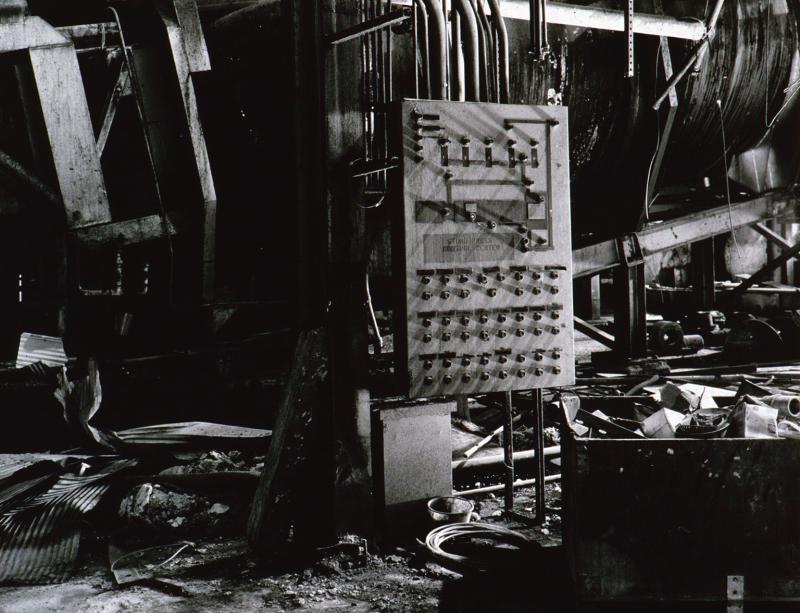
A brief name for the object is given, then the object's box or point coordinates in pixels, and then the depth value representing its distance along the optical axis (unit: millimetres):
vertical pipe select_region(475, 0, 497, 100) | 3623
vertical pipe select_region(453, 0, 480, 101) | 3496
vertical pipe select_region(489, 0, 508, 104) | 3631
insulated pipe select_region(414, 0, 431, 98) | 3402
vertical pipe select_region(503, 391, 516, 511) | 3793
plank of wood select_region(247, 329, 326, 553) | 3447
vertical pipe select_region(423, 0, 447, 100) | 3398
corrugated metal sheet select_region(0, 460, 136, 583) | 3338
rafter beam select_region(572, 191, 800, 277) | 6879
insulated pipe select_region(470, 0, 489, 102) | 3607
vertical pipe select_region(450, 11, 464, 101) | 3510
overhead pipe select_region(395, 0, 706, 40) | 4961
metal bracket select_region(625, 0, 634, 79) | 5270
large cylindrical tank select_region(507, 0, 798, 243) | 6043
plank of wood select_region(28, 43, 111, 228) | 4680
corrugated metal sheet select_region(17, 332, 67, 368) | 5375
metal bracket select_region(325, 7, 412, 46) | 3178
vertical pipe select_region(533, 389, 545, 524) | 3740
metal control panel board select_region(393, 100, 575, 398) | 3295
